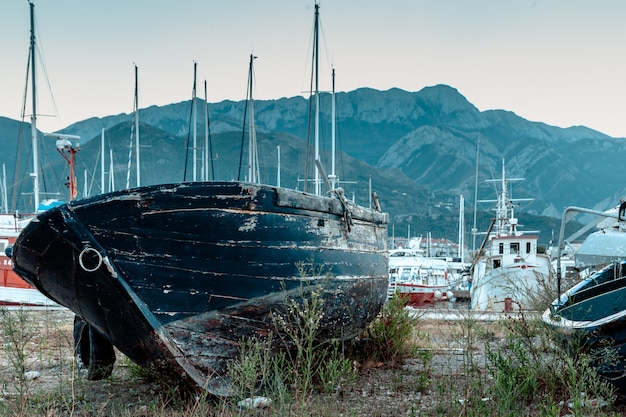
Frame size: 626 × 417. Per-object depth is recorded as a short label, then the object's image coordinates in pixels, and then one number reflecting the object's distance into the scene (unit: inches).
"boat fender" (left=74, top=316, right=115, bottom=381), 238.2
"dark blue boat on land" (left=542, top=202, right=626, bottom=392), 198.4
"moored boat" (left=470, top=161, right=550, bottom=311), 955.3
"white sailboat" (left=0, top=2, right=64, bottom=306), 719.7
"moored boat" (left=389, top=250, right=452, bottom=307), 1249.4
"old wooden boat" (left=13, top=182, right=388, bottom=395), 192.4
